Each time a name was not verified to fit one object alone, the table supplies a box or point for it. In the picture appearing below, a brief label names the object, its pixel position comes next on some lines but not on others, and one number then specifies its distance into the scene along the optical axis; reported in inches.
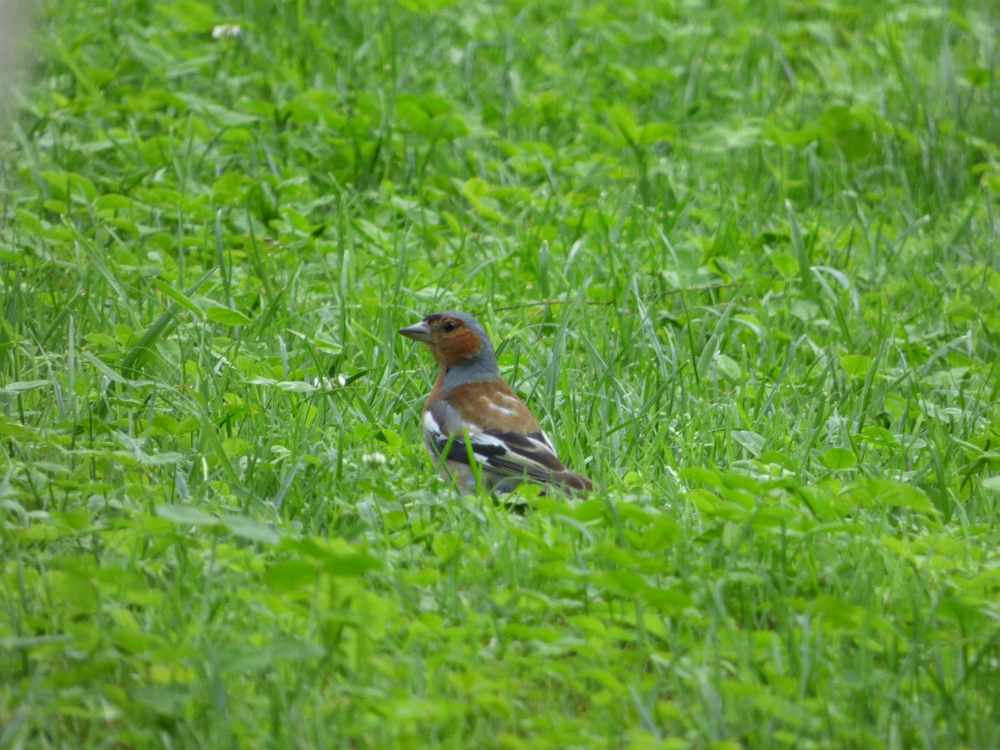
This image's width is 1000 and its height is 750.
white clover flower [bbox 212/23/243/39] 564.4
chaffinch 314.8
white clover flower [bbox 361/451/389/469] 293.0
